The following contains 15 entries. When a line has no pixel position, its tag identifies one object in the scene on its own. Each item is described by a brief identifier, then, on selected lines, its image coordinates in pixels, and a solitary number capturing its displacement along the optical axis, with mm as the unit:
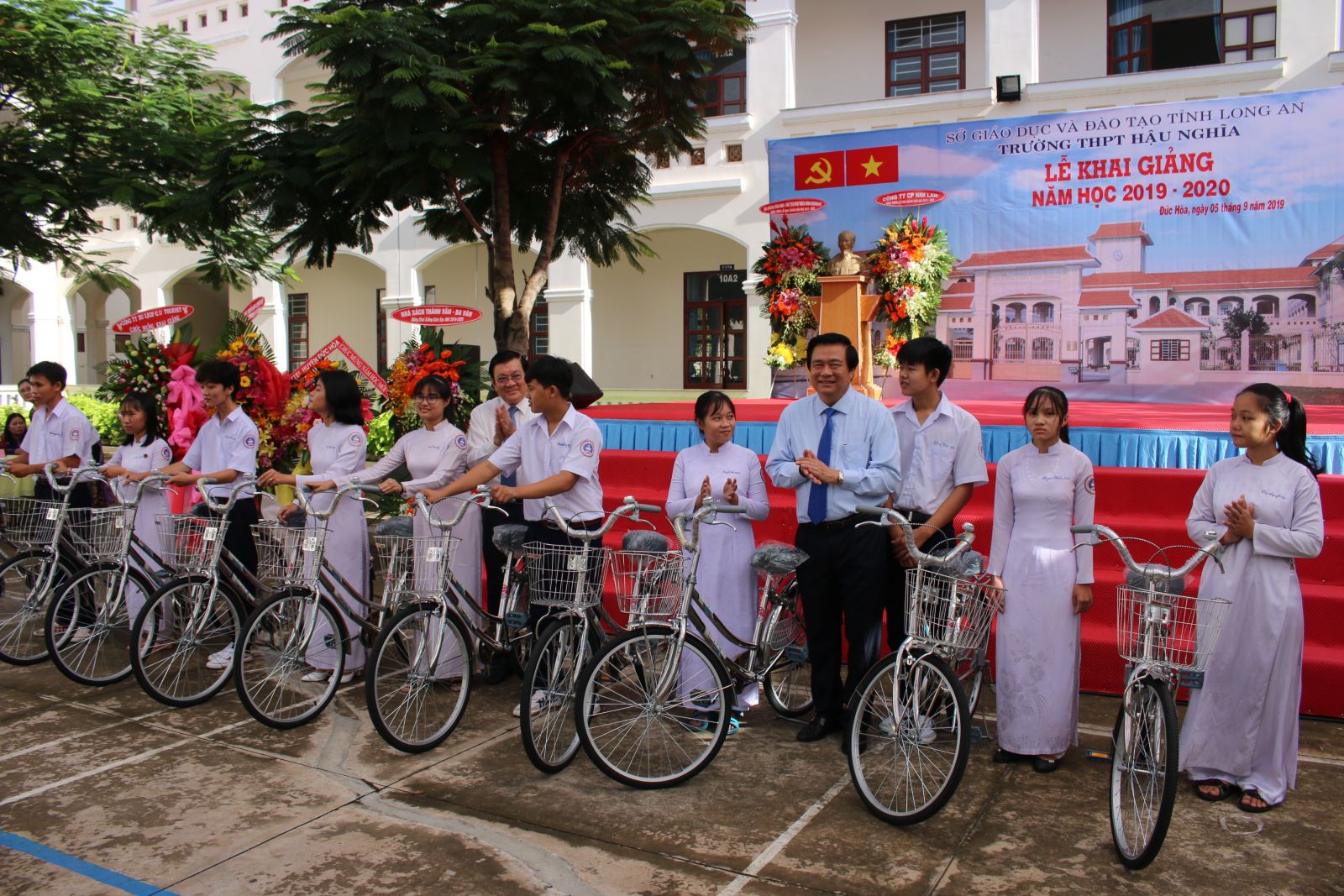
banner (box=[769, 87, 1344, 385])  10547
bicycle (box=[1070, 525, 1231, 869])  3312
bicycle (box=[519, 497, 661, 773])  4199
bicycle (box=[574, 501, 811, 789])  4039
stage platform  6410
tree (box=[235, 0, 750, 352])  7203
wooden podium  10852
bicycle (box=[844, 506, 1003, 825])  3686
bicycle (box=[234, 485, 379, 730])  4727
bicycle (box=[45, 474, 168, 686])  5543
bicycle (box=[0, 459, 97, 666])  5805
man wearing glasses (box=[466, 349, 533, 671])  5742
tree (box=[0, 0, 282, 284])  9914
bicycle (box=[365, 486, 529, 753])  4387
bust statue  11125
